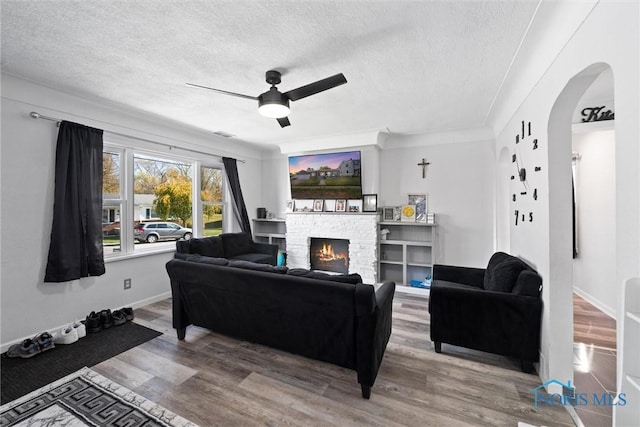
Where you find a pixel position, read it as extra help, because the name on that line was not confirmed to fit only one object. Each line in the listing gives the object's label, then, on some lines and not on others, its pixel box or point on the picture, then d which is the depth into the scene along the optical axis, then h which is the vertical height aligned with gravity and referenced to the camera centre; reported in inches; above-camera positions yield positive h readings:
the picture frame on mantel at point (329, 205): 201.1 +8.1
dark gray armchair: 84.0 -33.7
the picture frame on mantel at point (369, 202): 184.7 +9.2
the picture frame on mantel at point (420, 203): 182.1 +8.6
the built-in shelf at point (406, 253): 174.1 -26.3
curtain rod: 106.2 +43.1
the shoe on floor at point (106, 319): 118.4 -46.5
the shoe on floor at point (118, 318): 121.8 -47.4
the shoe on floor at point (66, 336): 105.0 -47.8
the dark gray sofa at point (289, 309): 75.1 -30.7
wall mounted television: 190.1 +30.1
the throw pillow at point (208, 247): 158.2 -19.3
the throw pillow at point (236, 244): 182.7 -20.1
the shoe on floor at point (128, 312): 126.4 -46.6
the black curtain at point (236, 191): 202.4 +19.5
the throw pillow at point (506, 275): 92.0 -21.6
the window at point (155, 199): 140.9 +10.6
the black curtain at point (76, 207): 111.2 +4.2
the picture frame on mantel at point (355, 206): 191.6 +7.0
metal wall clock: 90.7 +14.8
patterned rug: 67.5 -52.3
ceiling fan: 86.0 +41.6
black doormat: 81.7 -51.3
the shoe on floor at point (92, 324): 114.4 -47.1
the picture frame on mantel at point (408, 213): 184.5 +1.6
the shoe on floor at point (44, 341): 99.5 -47.6
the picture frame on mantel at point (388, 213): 190.3 +1.7
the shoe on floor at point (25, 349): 95.6 -48.8
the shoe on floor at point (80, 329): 109.6 -47.0
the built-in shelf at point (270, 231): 229.9 -13.4
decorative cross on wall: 182.8 +34.3
